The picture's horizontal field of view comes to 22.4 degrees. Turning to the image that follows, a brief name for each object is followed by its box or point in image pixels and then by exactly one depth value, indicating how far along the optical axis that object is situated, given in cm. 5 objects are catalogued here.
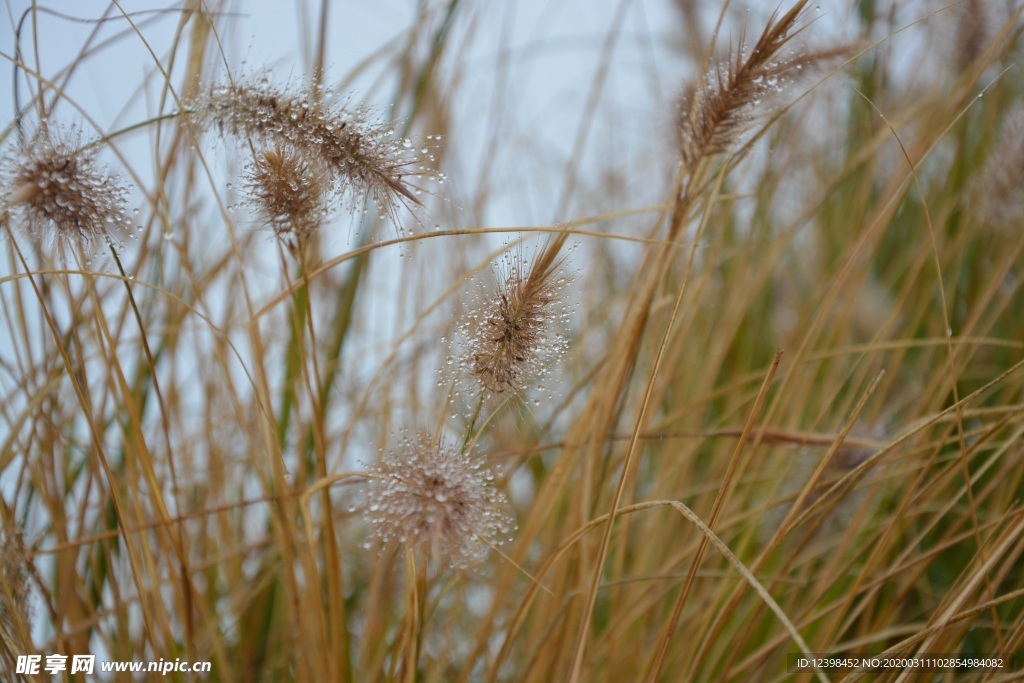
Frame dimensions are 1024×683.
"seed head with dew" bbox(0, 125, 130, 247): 68
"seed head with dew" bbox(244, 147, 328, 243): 68
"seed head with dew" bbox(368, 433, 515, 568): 66
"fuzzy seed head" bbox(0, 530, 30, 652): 69
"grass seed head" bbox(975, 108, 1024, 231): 86
